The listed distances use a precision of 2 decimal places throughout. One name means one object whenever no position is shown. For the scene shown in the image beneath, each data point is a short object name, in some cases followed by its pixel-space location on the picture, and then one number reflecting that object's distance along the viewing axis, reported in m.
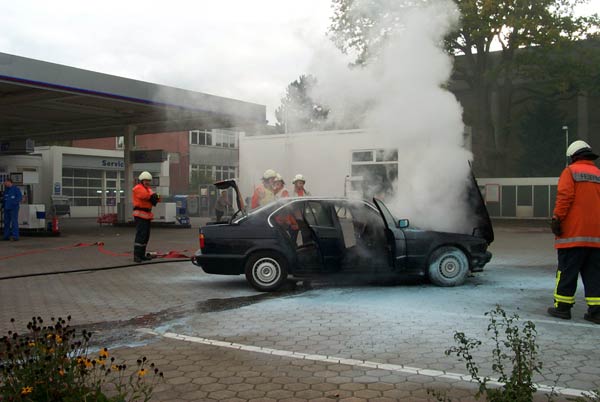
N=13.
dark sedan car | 7.96
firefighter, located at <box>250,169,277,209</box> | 10.45
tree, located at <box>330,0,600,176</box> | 25.33
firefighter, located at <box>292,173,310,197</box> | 10.74
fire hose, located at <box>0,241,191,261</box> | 12.03
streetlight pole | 34.06
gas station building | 14.84
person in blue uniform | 16.42
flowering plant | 3.16
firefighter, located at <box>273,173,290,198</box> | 10.65
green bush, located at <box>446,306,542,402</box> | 3.01
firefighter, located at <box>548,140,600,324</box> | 6.09
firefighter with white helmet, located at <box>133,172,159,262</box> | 10.88
